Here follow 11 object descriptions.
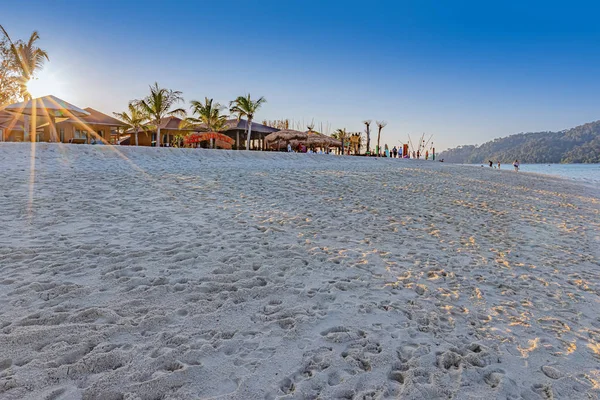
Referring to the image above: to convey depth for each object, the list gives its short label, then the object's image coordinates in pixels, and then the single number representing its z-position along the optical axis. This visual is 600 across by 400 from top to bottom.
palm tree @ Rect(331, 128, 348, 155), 47.66
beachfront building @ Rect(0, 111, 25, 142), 25.77
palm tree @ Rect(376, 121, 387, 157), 47.25
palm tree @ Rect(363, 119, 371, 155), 47.12
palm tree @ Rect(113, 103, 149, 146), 30.82
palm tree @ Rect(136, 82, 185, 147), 27.95
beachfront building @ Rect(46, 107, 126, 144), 28.23
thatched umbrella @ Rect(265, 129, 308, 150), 29.92
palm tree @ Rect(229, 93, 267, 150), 30.05
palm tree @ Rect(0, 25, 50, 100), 24.91
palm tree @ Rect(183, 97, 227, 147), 31.03
